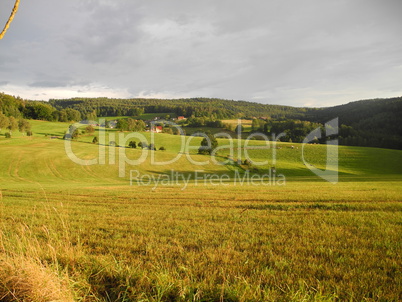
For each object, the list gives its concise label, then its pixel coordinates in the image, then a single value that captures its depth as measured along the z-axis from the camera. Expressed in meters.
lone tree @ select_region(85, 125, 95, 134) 97.62
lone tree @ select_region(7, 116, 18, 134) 84.30
